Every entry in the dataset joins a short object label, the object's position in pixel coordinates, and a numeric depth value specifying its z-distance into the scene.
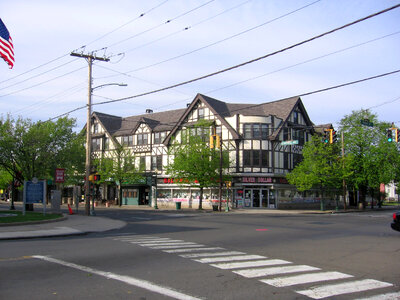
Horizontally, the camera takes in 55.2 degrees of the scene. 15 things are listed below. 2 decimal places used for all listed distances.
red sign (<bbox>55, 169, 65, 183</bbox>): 26.95
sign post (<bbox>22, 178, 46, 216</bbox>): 24.36
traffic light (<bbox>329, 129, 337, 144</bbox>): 29.09
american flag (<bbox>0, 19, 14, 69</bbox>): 17.05
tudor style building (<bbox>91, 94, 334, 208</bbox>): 43.97
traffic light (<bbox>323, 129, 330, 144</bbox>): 29.52
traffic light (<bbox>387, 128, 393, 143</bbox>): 24.73
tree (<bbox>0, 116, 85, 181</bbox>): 30.50
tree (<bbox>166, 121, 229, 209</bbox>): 39.62
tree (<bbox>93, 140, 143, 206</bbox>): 48.34
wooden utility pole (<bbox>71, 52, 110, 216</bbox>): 28.11
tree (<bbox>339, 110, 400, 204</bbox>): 48.03
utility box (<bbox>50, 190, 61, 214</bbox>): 28.08
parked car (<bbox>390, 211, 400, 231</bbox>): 15.23
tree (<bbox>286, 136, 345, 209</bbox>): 41.94
